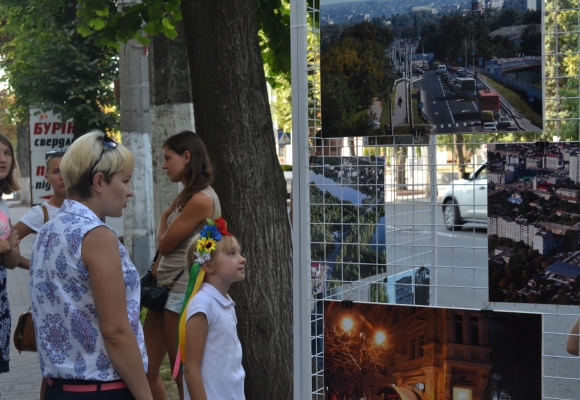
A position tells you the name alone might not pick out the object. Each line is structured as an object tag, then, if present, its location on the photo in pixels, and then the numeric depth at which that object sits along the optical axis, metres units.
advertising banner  10.97
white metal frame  3.42
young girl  3.45
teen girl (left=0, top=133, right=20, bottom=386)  4.18
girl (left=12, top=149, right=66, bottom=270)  5.33
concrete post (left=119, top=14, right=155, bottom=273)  11.56
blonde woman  2.71
